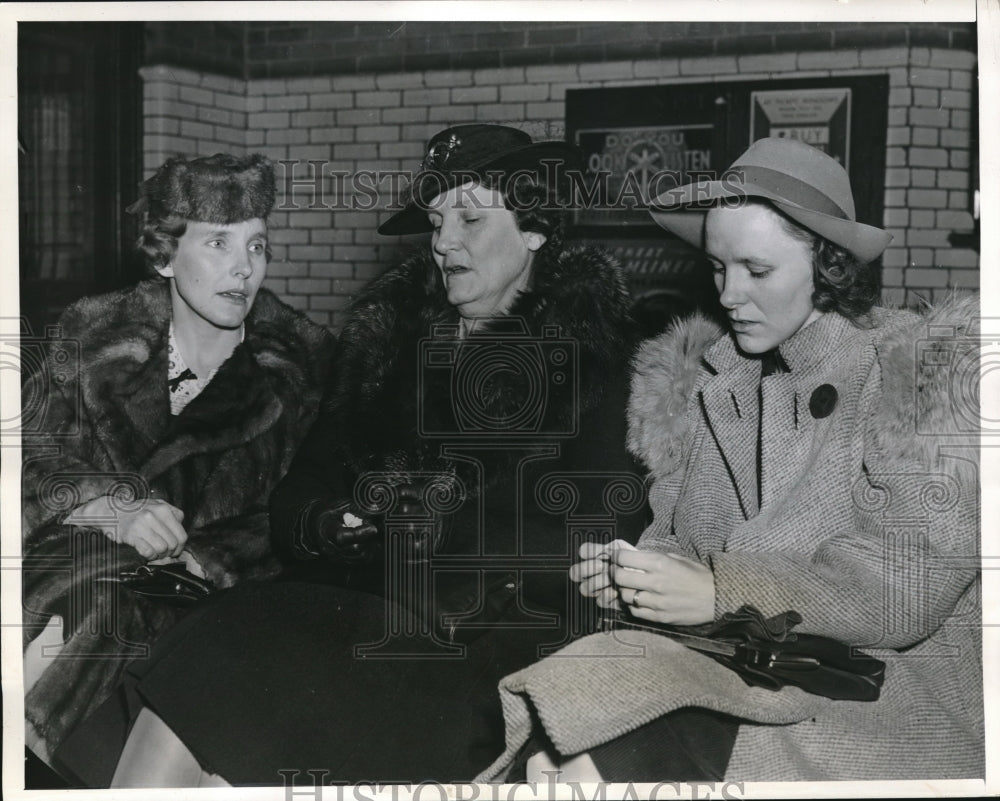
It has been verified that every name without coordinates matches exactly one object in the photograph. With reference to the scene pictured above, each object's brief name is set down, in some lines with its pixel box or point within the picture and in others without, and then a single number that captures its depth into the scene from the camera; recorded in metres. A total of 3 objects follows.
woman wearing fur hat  3.25
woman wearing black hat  2.94
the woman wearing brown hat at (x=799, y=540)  2.63
